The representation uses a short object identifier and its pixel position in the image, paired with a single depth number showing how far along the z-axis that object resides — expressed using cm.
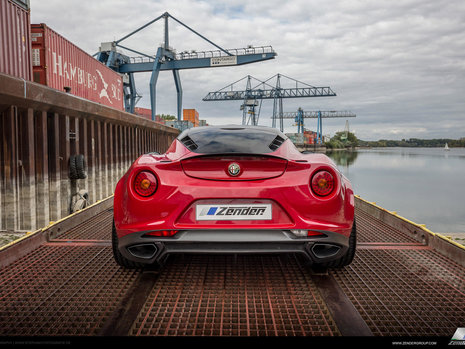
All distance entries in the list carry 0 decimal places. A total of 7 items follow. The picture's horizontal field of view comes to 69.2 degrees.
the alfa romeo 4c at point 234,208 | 229
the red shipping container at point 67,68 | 993
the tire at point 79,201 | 761
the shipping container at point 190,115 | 5441
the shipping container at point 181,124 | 2886
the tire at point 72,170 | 784
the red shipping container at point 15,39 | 721
